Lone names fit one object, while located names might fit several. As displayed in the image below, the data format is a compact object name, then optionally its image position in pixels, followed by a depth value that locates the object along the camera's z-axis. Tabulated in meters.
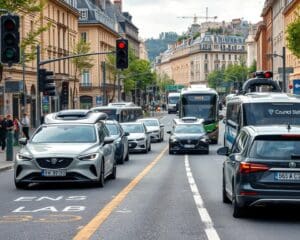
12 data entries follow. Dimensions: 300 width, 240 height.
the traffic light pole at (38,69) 40.38
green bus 52.91
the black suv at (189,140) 40.28
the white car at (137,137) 40.31
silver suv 19.78
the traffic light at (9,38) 22.52
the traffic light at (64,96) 58.34
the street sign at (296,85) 47.06
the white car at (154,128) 55.19
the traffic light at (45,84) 39.74
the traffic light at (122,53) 36.09
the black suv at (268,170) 13.55
